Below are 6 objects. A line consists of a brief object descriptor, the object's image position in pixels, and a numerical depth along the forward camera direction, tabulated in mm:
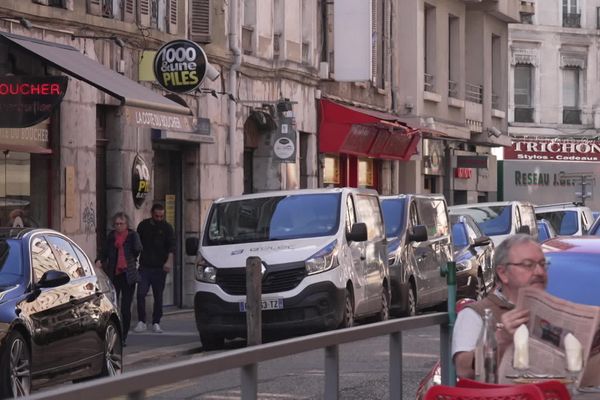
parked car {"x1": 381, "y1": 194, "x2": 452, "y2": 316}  26391
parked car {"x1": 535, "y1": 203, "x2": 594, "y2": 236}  40156
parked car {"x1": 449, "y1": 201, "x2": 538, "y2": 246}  34094
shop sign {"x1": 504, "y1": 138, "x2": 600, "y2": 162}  68438
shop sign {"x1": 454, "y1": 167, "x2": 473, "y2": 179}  51156
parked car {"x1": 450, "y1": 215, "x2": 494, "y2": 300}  29828
